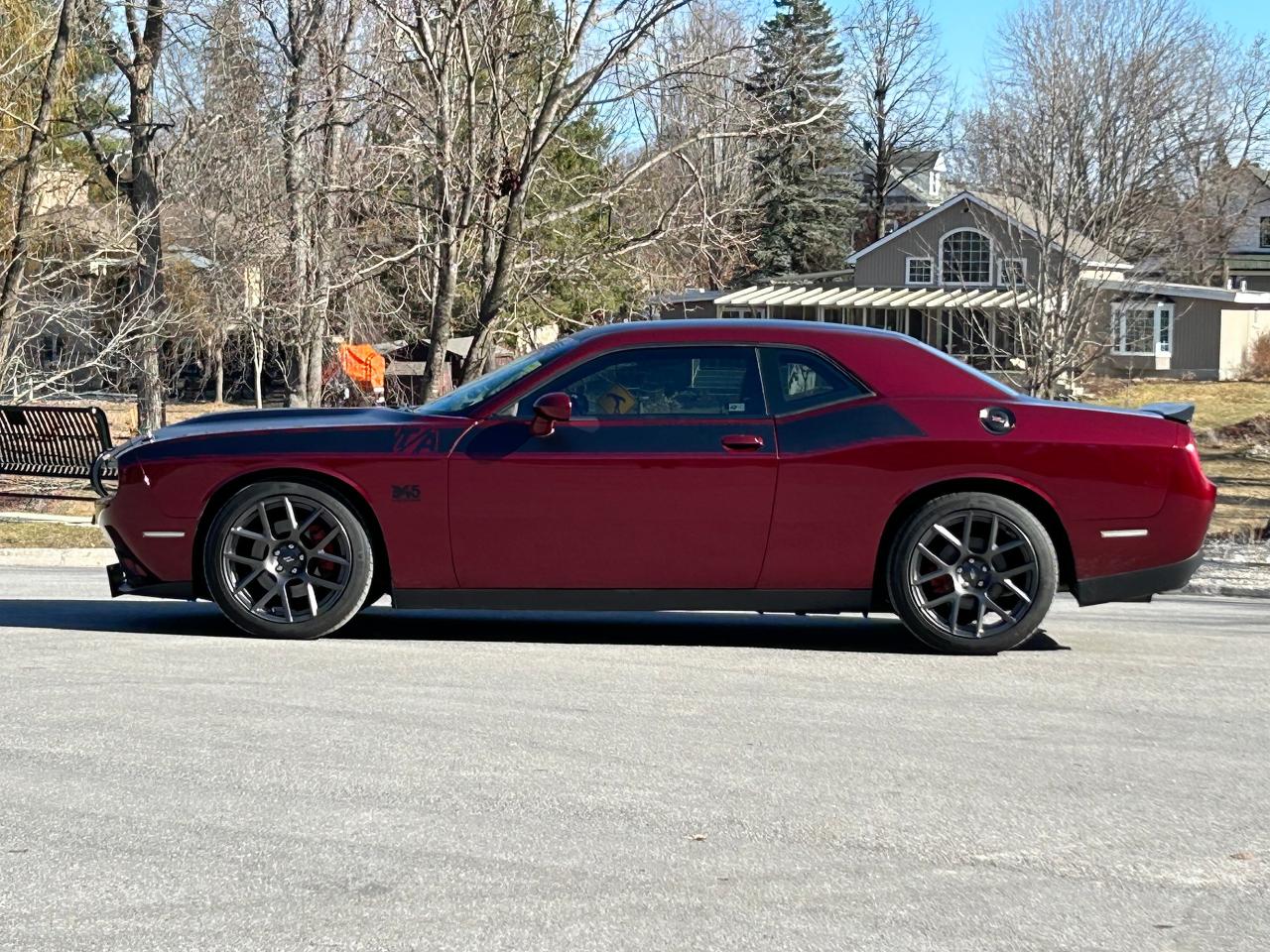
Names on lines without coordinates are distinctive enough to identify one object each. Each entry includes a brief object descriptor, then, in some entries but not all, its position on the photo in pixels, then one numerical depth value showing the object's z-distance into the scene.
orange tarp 28.42
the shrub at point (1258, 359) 51.66
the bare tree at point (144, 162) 21.78
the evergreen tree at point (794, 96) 17.89
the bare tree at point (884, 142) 67.88
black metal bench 16.09
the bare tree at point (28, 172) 16.52
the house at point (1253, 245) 68.31
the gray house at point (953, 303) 50.75
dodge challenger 7.52
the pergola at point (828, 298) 53.22
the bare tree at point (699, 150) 17.03
